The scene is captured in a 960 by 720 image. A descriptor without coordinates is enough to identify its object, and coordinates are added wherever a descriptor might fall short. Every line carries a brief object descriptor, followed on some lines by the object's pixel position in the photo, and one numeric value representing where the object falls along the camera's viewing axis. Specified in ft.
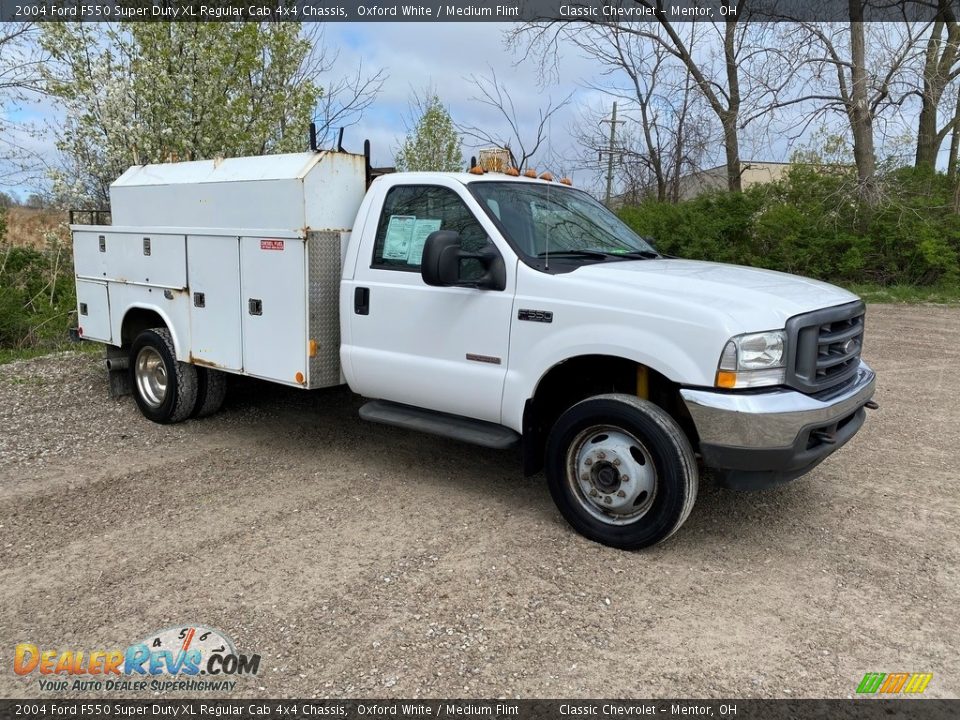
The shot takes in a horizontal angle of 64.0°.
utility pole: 79.41
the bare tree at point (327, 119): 46.62
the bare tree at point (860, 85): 53.62
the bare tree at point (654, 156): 76.38
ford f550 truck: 13.07
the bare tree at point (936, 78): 54.13
